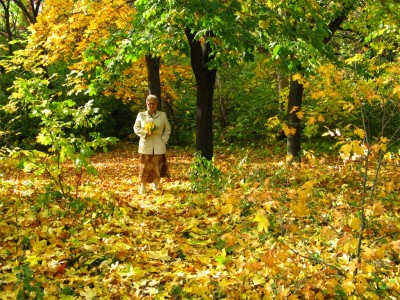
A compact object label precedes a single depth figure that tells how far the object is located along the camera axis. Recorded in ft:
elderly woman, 21.67
